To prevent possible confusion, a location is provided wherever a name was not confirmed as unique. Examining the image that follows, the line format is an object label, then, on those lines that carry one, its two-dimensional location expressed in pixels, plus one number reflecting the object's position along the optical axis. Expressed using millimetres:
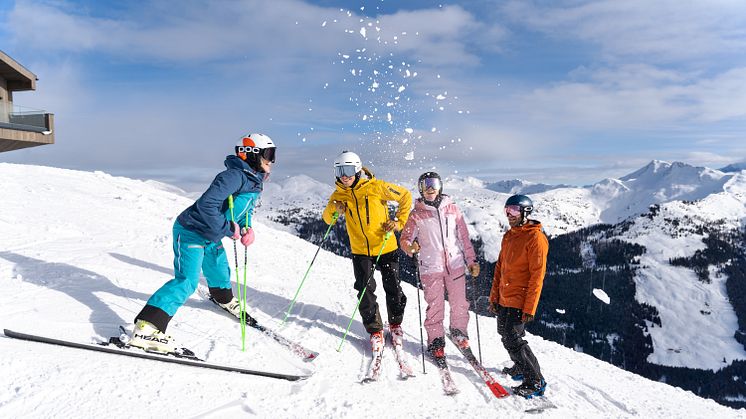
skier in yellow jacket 6168
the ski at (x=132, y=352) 4523
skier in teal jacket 4793
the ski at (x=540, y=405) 4805
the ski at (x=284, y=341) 5551
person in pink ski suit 6109
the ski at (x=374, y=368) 5109
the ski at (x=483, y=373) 5117
